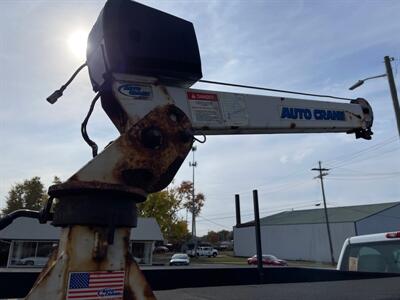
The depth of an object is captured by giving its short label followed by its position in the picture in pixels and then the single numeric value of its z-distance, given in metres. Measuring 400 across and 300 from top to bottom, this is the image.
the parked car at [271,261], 27.33
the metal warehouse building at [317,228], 42.75
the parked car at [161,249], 68.90
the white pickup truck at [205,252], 61.41
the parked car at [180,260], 32.69
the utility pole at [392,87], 14.61
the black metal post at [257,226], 3.16
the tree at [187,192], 63.28
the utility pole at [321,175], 41.19
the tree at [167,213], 56.16
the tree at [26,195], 59.98
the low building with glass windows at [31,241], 31.06
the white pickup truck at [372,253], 4.50
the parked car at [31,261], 28.64
